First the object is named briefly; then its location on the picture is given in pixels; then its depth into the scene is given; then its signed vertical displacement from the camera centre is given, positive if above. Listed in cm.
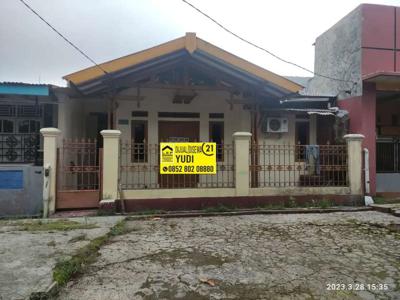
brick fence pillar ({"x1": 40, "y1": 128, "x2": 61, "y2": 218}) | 781 -6
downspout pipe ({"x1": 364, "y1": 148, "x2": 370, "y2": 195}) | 947 -23
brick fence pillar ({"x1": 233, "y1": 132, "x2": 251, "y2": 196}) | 874 +1
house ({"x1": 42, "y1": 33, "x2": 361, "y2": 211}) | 830 +107
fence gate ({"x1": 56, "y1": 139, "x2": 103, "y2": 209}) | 812 -23
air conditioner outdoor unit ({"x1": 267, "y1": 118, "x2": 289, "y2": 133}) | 1120 +122
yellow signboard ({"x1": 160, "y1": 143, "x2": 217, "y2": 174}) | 859 +13
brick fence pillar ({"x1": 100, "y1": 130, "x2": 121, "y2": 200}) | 809 +1
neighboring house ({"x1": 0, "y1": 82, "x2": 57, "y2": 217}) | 875 +124
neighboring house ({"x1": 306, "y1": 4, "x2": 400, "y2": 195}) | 1028 +259
